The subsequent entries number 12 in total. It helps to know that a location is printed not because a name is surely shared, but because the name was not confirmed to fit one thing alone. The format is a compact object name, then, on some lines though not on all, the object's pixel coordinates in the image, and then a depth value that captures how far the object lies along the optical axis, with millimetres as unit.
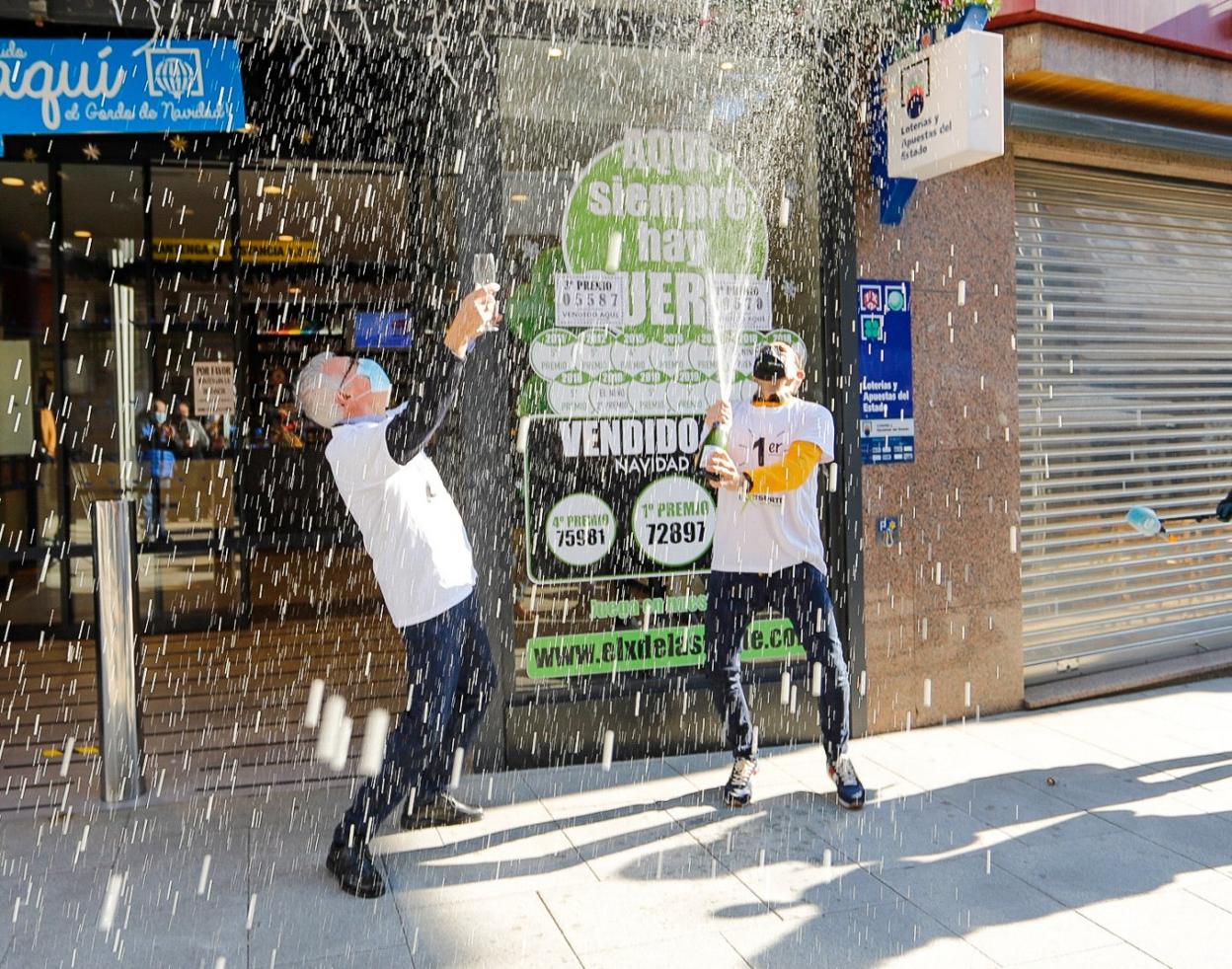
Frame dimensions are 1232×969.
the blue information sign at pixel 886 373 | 5734
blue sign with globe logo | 4934
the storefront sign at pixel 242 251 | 9070
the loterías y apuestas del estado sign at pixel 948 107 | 4988
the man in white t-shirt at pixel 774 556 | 4508
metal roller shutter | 6625
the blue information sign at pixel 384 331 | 11688
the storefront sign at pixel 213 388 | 9148
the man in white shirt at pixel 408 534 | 3729
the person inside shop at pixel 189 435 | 8945
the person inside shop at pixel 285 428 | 11344
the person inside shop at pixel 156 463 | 8805
